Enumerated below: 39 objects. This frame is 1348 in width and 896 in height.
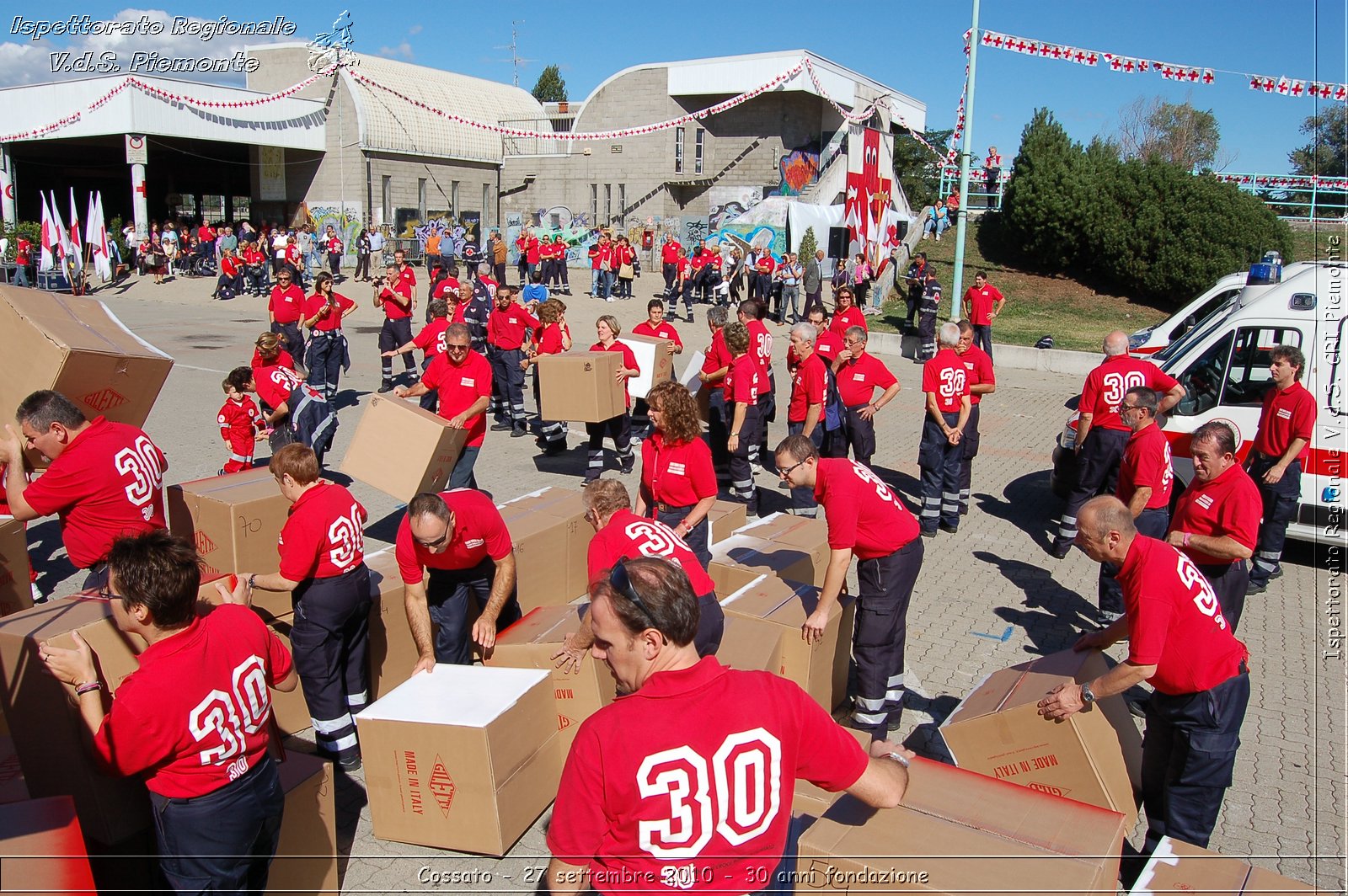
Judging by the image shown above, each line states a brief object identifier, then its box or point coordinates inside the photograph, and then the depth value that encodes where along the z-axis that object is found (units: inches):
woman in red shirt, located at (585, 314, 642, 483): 390.6
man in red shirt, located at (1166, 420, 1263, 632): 200.5
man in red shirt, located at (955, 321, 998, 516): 347.9
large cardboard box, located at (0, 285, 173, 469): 202.1
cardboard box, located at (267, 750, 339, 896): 145.6
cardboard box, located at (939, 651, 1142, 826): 156.1
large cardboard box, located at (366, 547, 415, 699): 204.7
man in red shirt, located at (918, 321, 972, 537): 339.9
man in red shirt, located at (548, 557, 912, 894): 89.7
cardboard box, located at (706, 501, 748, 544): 275.3
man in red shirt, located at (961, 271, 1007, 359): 690.8
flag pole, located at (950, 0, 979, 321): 761.0
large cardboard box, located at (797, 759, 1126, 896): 112.3
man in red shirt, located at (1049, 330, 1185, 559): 314.8
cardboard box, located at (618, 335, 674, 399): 419.8
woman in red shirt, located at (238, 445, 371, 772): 179.5
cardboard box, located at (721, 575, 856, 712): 196.7
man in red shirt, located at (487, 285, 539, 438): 454.3
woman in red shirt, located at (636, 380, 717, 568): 231.5
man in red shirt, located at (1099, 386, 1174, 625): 251.4
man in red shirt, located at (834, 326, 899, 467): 355.6
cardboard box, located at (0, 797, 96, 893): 100.3
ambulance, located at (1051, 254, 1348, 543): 315.0
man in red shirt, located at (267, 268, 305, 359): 483.8
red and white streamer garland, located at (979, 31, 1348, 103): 631.2
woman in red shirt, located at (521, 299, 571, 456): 415.8
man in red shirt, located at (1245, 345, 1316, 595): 281.6
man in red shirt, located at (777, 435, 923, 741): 189.8
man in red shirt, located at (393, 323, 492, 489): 316.8
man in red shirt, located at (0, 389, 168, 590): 187.2
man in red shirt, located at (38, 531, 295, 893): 120.1
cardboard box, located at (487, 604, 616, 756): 178.7
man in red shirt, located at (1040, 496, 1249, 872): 148.4
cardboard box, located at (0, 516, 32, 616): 216.7
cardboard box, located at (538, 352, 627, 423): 377.7
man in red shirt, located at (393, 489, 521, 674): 188.2
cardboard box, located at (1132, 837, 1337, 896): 116.6
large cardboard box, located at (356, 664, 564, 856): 158.4
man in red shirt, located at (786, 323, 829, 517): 337.4
